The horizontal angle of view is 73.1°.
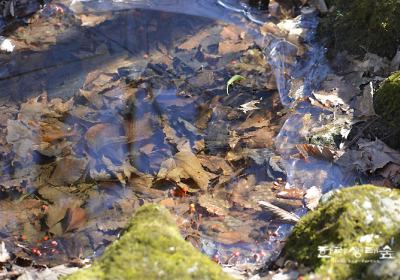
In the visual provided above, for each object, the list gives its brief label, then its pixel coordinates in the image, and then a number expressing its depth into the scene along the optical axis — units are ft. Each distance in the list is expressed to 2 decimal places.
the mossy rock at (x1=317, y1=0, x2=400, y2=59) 9.24
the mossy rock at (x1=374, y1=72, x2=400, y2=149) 7.30
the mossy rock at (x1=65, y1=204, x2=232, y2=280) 3.97
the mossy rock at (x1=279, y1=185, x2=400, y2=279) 4.05
